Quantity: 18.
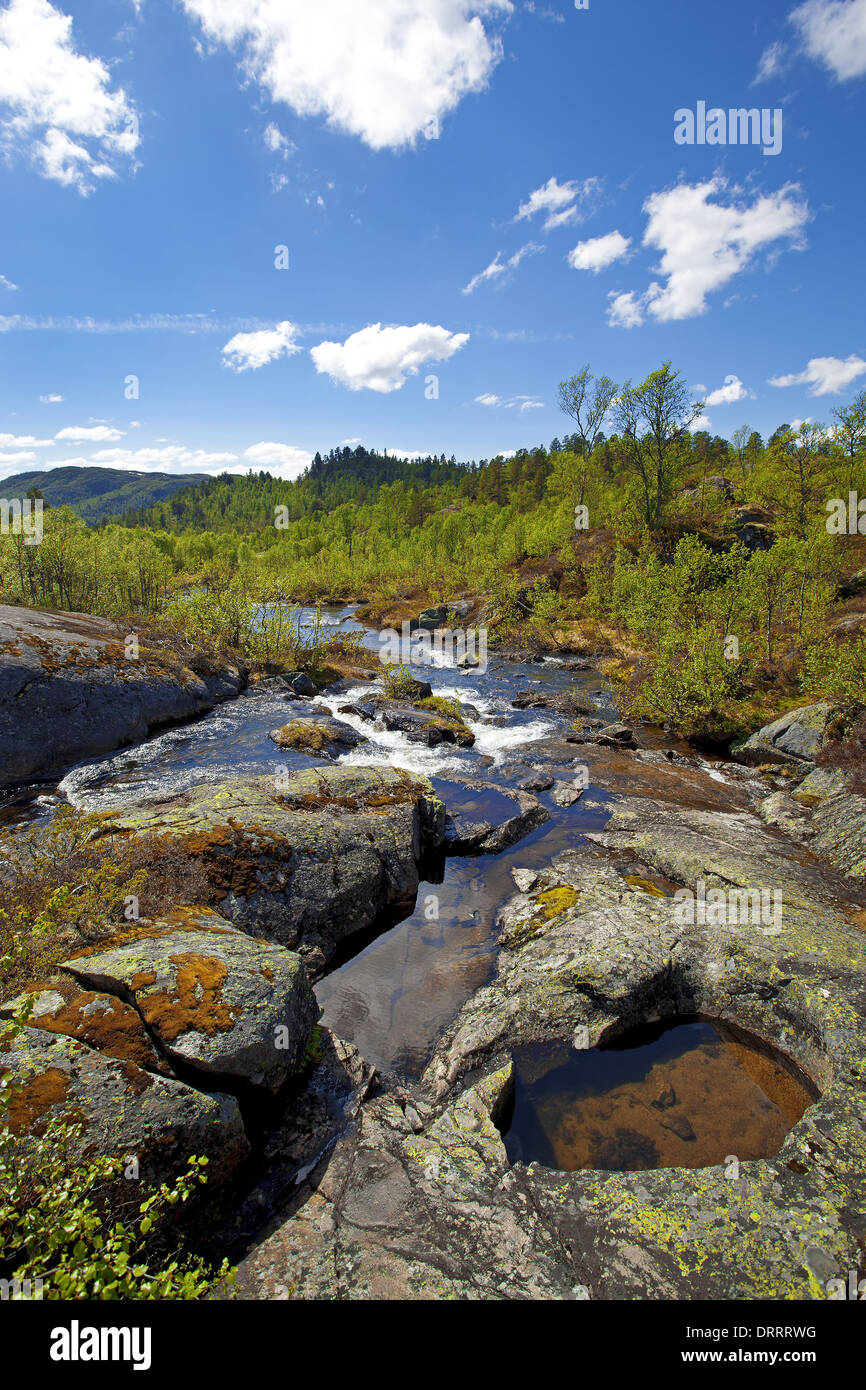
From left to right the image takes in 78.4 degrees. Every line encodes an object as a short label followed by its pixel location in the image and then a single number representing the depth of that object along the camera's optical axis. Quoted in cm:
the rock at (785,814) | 1493
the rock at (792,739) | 1911
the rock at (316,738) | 1952
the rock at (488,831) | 1459
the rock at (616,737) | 2344
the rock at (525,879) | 1257
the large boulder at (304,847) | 959
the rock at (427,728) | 2262
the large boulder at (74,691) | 1602
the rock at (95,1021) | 520
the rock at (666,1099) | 729
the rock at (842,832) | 1283
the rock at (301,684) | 2802
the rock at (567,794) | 1756
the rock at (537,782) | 1862
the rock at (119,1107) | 453
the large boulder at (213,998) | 562
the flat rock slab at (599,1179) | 477
